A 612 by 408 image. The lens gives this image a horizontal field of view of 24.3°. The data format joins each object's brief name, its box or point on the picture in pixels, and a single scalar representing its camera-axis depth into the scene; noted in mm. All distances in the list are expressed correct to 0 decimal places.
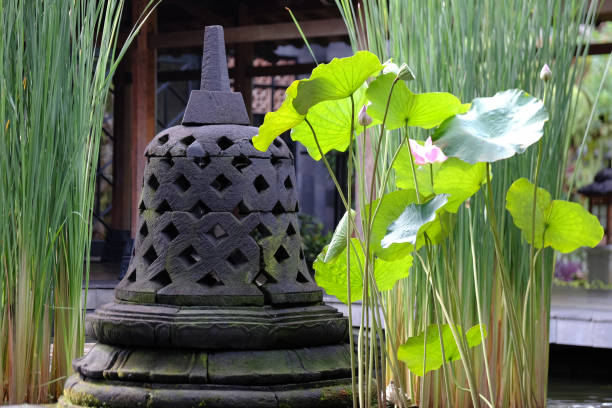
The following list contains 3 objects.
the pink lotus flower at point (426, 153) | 2959
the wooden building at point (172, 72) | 9598
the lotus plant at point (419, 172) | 2859
